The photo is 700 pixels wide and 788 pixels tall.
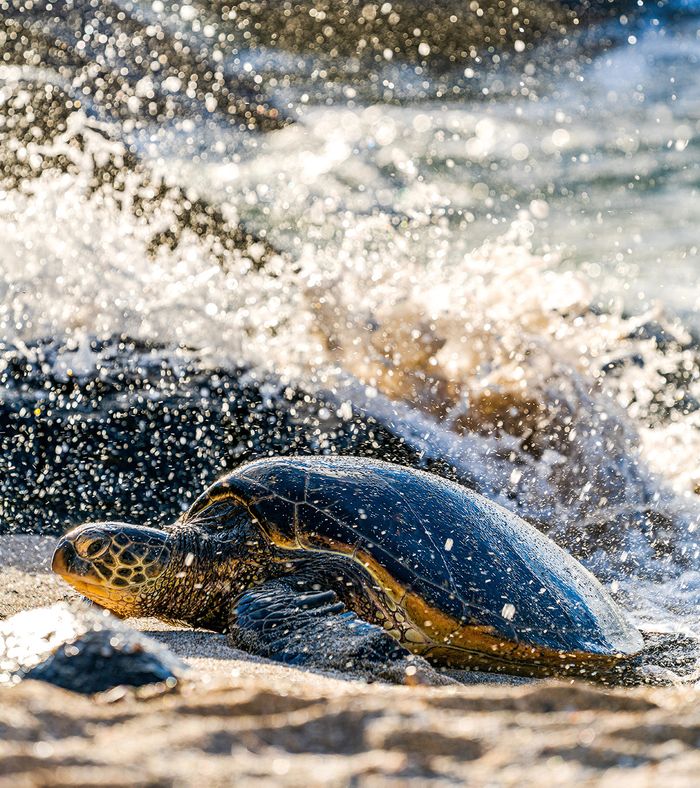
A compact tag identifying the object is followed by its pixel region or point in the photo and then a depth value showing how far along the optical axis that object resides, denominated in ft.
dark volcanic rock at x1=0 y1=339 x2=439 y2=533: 31.17
